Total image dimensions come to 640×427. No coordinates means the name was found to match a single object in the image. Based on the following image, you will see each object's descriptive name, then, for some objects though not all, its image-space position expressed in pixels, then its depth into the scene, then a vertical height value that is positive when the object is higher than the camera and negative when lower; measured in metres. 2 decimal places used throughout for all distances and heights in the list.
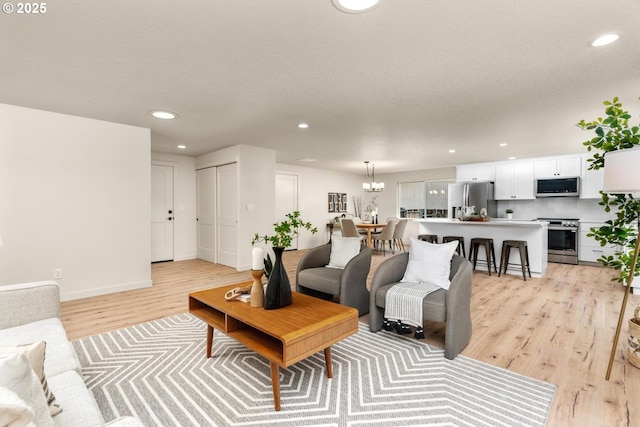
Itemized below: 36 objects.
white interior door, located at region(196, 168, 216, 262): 6.29 -0.14
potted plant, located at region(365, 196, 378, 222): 9.79 +0.00
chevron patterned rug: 1.73 -1.16
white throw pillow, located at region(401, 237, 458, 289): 2.79 -0.54
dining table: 7.60 -0.51
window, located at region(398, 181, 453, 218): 8.73 +0.21
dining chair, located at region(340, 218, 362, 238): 7.30 -0.52
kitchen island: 4.99 -0.49
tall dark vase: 2.16 -0.57
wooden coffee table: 1.77 -0.74
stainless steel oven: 6.12 -0.72
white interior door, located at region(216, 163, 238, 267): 5.70 -0.16
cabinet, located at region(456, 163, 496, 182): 7.32 +0.82
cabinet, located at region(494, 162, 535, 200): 6.80 +0.55
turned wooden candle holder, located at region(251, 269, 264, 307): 2.20 -0.60
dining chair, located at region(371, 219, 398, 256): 7.36 -0.60
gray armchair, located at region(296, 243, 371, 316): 3.07 -0.76
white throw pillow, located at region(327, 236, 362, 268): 3.49 -0.50
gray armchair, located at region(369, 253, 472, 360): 2.38 -0.79
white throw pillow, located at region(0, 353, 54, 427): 0.77 -0.46
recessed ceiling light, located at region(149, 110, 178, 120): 3.63 +1.10
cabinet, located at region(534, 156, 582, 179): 6.26 +0.81
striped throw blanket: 2.53 -0.80
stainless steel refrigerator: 7.12 +0.21
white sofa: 1.12 -0.73
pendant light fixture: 7.98 +0.52
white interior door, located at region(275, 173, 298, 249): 7.87 +0.28
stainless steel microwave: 6.20 +0.39
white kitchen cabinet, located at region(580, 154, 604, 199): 6.01 +0.45
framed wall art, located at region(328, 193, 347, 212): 9.15 +0.12
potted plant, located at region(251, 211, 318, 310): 2.17 -0.52
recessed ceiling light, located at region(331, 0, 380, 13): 1.68 +1.10
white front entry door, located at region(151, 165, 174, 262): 6.14 -0.14
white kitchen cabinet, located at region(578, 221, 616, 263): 5.95 -0.81
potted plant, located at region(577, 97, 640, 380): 2.04 +0.01
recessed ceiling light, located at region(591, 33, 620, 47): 2.01 +1.10
